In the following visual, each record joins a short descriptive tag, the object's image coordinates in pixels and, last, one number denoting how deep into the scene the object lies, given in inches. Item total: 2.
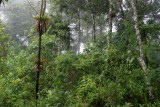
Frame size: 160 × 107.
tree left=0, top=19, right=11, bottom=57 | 250.0
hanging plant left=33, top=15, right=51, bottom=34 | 204.2
